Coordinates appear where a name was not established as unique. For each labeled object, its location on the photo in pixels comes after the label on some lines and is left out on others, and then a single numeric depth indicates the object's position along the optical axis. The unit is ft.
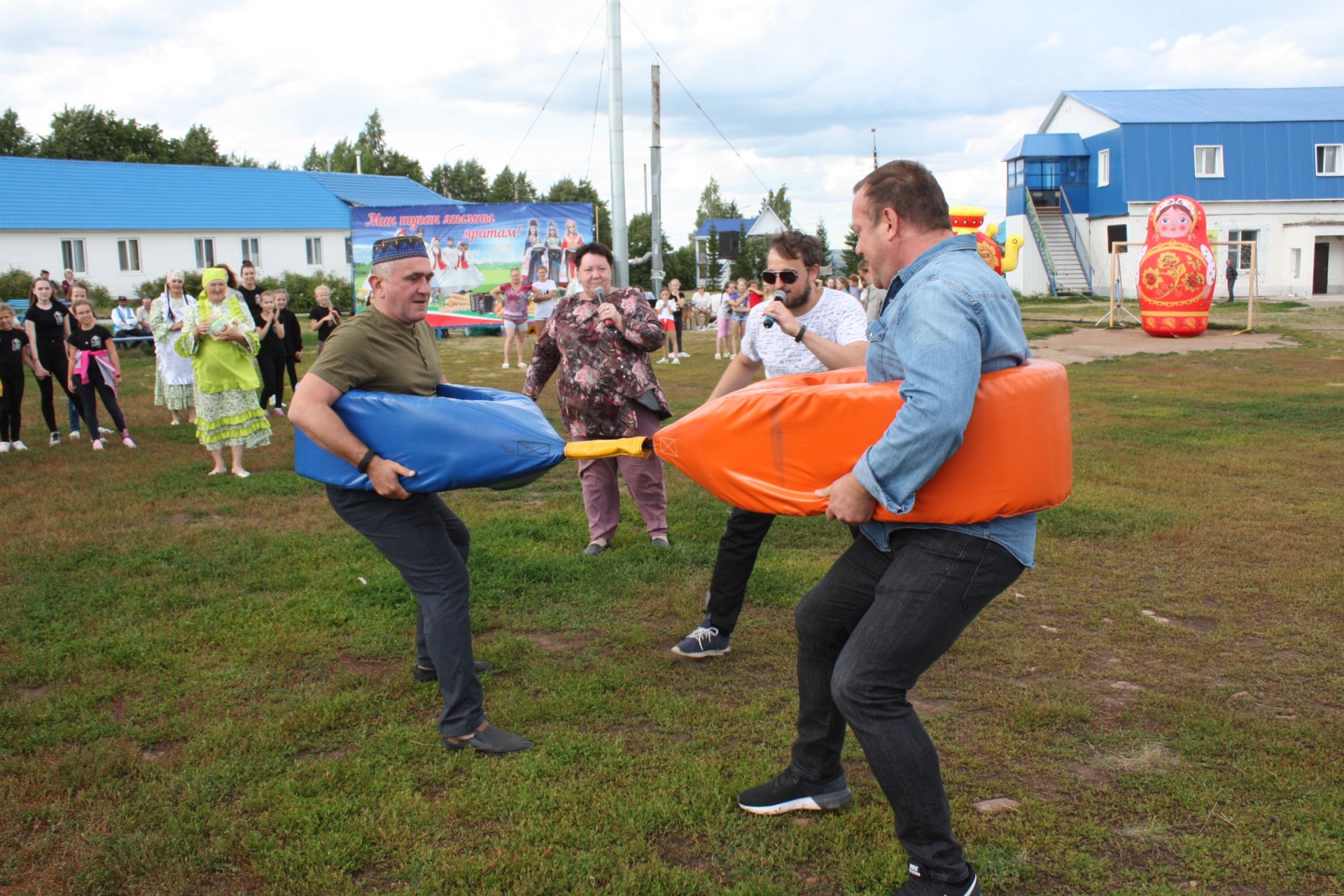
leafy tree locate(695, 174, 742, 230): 299.38
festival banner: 94.73
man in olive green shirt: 12.62
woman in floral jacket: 21.90
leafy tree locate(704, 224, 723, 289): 195.32
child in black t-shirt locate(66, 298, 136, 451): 38.50
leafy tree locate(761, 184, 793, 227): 230.48
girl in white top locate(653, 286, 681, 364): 68.63
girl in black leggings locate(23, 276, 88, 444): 39.99
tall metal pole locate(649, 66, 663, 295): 76.69
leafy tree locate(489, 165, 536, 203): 250.98
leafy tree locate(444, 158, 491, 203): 249.75
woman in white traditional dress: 39.83
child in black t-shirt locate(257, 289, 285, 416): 43.32
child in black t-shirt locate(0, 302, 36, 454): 38.58
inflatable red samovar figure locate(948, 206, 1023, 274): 63.93
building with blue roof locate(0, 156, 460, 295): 150.61
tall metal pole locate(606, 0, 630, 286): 55.47
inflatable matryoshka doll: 73.56
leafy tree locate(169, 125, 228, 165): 221.25
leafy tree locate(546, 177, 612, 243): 230.07
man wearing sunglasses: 15.96
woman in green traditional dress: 31.19
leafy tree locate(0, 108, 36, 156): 217.36
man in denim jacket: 8.56
